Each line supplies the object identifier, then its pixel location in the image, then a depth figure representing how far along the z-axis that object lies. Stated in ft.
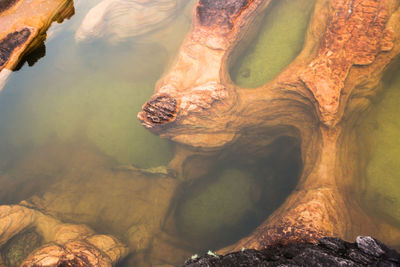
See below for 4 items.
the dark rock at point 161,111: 9.52
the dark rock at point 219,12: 10.63
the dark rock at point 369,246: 4.50
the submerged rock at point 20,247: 8.70
